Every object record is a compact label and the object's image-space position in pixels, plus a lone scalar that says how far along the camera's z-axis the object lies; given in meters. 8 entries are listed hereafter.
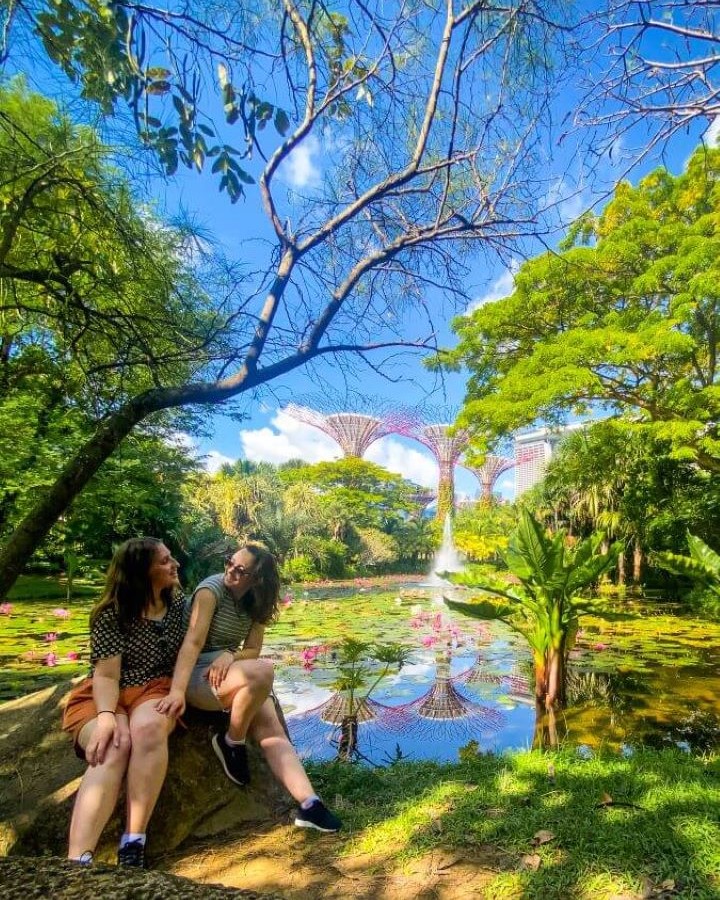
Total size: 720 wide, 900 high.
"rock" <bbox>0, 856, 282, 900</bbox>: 0.93
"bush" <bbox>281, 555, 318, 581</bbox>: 17.55
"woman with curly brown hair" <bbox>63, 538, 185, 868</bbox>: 1.64
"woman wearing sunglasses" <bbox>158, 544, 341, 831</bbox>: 1.97
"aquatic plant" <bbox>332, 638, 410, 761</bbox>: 3.34
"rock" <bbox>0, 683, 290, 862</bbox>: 1.82
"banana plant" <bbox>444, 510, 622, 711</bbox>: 3.95
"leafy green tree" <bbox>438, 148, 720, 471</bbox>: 8.28
